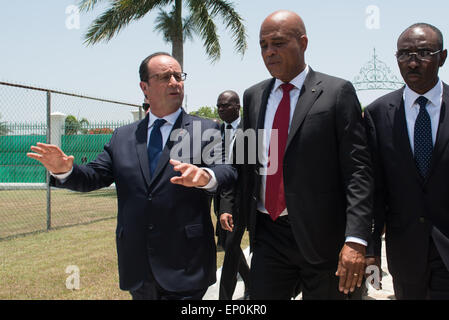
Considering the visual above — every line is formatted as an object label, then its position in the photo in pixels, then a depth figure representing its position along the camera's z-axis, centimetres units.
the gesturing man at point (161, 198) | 261
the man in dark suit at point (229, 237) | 368
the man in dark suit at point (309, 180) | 240
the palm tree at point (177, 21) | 1540
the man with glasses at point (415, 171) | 248
